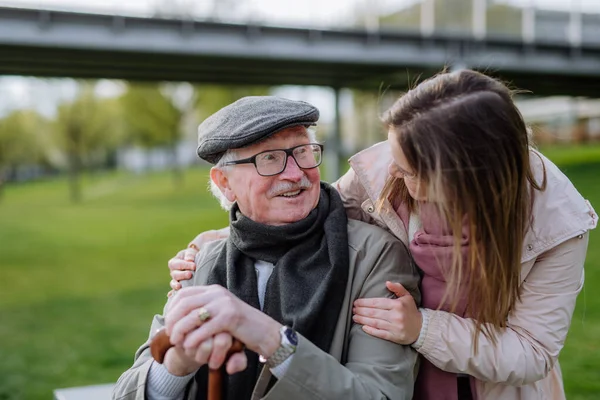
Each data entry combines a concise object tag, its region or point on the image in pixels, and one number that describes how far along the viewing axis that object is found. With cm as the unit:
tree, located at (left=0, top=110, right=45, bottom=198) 3294
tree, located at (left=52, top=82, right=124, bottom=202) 3169
